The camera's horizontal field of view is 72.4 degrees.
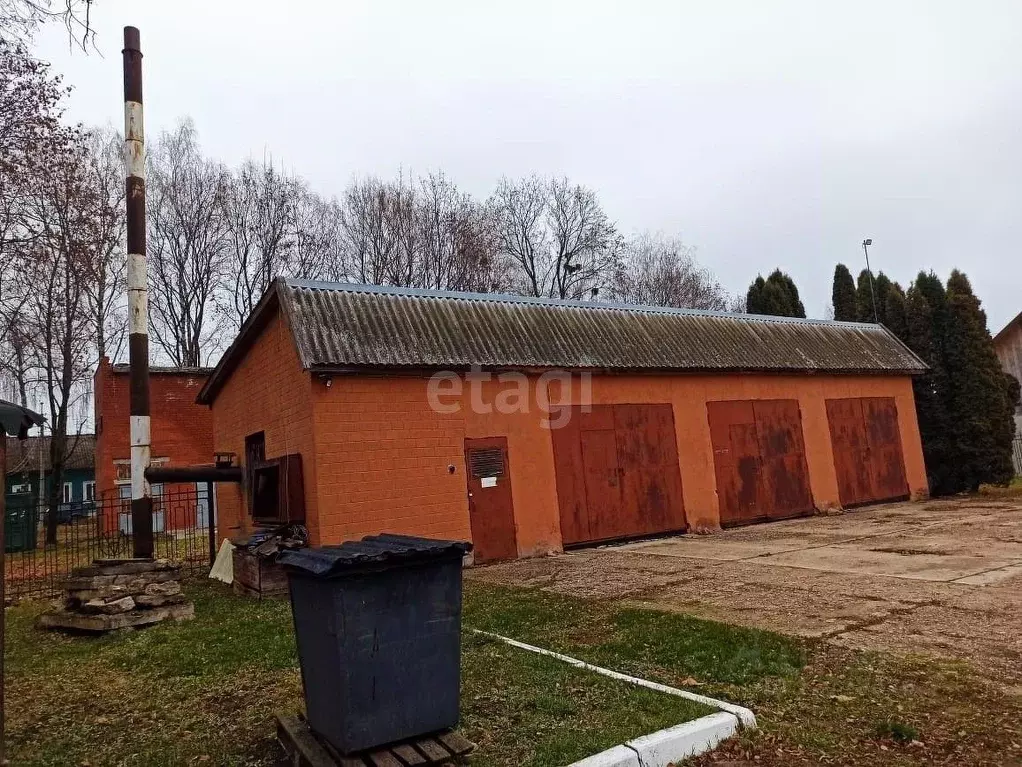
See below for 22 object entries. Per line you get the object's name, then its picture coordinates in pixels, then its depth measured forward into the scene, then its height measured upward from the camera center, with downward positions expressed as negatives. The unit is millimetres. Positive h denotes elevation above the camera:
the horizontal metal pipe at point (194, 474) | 11367 +409
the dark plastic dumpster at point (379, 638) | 3328 -767
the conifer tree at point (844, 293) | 31078 +6637
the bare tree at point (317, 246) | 30375 +10458
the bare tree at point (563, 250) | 34594 +10786
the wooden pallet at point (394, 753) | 3295 -1300
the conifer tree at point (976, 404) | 18656 +764
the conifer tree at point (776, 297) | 30438 +6714
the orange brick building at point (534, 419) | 11094 +933
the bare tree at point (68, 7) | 4283 +3084
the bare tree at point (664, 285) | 36169 +9151
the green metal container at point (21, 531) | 17891 -484
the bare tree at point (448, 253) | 31078 +9925
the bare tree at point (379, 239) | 30766 +10618
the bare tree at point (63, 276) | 18312 +6430
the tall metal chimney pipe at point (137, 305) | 8703 +2499
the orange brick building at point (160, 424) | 23625 +2629
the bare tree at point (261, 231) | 29891 +11151
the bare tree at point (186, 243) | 28562 +10507
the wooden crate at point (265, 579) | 9375 -1179
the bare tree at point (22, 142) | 14383 +8299
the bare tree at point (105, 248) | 20688 +7970
